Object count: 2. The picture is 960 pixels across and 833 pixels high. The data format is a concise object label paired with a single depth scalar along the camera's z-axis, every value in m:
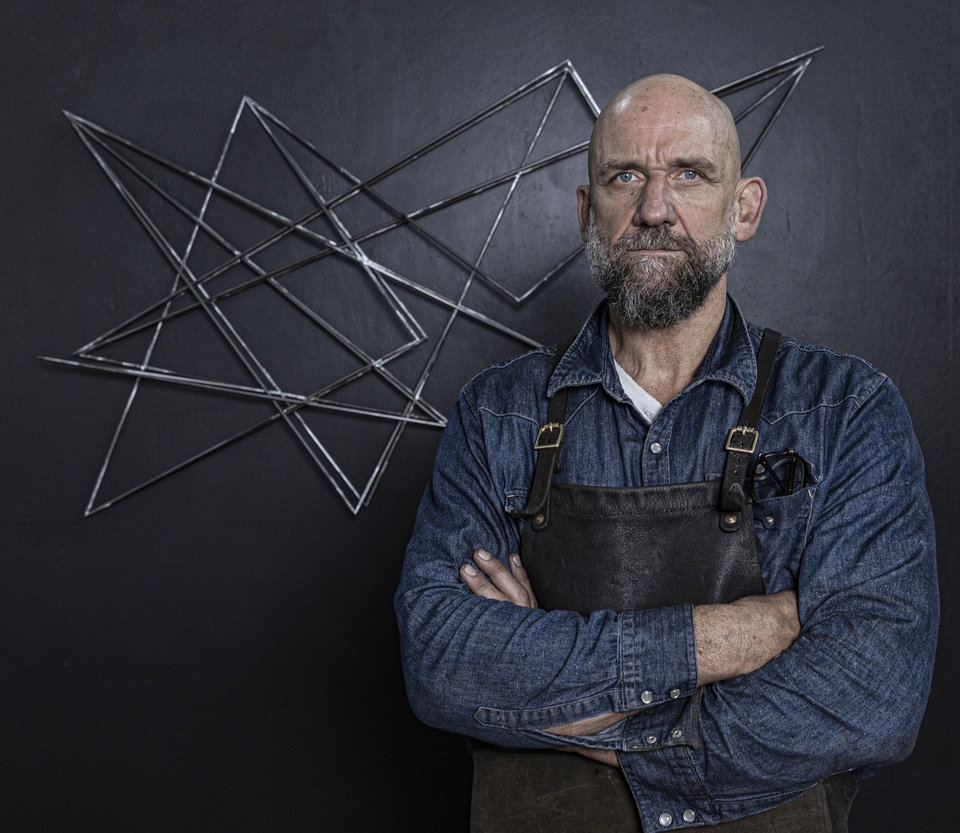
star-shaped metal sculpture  1.96
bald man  1.10
